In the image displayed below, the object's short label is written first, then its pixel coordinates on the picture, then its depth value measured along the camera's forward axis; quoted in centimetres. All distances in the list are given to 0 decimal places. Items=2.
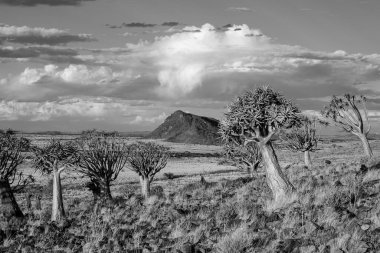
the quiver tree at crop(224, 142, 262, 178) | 4194
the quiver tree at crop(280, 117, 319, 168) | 4641
